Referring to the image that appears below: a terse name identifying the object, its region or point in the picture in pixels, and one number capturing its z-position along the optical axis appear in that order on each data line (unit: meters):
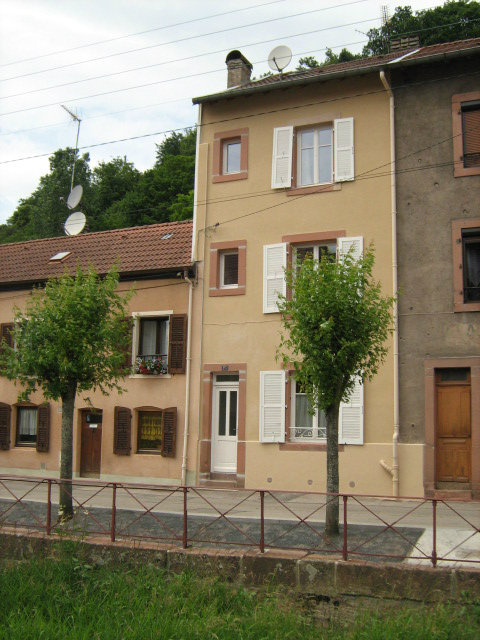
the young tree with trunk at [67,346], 11.52
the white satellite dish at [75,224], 21.75
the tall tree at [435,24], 27.91
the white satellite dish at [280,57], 17.91
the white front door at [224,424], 16.38
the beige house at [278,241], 14.91
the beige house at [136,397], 16.91
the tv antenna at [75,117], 27.41
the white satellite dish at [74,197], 21.38
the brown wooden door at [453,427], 13.94
